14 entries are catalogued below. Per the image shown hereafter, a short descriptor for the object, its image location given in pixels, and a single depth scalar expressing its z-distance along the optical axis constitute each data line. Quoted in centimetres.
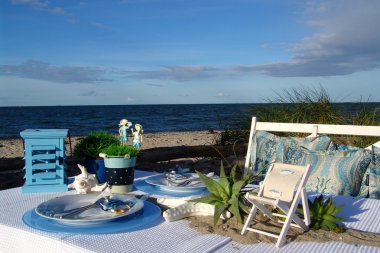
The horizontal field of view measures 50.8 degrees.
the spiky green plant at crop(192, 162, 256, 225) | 139
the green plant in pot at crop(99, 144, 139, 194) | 174
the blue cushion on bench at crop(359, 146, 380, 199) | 272
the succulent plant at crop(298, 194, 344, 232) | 136
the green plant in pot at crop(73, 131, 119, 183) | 193
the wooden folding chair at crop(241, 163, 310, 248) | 127
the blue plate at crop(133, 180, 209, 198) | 172
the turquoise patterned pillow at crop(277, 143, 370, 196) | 279
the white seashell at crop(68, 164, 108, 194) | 170
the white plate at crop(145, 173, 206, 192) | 178
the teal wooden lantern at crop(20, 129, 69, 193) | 188
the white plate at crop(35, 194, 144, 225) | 130
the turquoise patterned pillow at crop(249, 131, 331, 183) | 314
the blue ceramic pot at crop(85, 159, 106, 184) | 193
